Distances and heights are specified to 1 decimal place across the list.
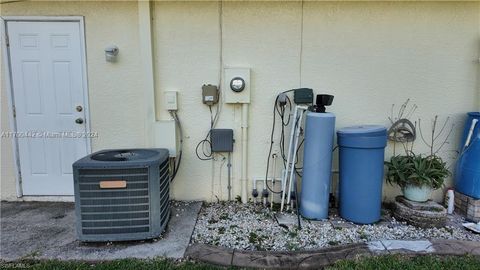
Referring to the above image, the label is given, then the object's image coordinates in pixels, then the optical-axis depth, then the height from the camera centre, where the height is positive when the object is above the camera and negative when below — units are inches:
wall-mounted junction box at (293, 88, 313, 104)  140.3 -0.1
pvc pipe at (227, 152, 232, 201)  153.0 -40.2
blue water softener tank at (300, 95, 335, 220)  130.5 -27.3
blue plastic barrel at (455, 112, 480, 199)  135.7 -29.3
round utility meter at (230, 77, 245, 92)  142.2 +4.8
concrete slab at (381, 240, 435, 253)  107.9 -52.3
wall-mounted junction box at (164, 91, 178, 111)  146.6 -2.4
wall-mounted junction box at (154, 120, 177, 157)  145.0 -18.4
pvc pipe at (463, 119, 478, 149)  136.2 -16.1
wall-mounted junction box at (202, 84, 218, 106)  145.4 +0.8
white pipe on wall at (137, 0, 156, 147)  142.4 +14.9
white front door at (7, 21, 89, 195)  147.1 -3.0
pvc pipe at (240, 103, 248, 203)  147.6 -26.7
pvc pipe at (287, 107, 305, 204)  141.0 -21.9
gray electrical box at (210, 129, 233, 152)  146.9 -20.5
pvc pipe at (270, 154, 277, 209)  151.9 -35.2
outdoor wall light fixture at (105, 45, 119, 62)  142.9 +18.8
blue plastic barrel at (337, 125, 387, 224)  127.6 -30.7
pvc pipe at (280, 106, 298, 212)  141.7 -36.2
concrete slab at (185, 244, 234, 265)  103.0 -52.8
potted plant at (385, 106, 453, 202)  131.0 -33.1
